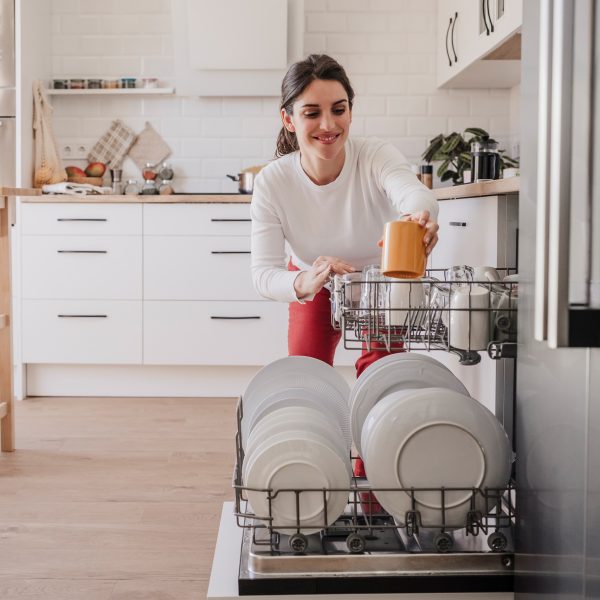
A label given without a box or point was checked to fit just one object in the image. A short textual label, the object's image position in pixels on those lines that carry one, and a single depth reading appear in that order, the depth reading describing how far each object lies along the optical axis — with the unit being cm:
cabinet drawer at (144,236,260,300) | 392
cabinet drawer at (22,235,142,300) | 391
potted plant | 383
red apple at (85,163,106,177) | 448
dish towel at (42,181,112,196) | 395
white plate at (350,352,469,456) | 164
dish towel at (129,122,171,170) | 459
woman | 208
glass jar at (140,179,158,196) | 418
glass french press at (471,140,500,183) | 242
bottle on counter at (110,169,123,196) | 440
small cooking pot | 412
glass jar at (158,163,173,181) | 452
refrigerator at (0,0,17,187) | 397
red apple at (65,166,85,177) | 446
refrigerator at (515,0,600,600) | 92
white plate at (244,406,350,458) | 143
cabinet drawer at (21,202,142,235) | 390
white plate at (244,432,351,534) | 136
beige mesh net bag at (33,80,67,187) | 420
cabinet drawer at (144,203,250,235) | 390
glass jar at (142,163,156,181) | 448
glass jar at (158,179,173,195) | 427
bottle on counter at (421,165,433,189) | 398
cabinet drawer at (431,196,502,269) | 208
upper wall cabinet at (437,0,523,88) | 329
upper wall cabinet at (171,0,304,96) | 426
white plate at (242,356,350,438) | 174
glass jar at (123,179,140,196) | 436
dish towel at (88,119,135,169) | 458
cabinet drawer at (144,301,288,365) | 395
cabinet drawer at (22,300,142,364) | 394
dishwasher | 135
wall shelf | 446
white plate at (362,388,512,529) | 137
